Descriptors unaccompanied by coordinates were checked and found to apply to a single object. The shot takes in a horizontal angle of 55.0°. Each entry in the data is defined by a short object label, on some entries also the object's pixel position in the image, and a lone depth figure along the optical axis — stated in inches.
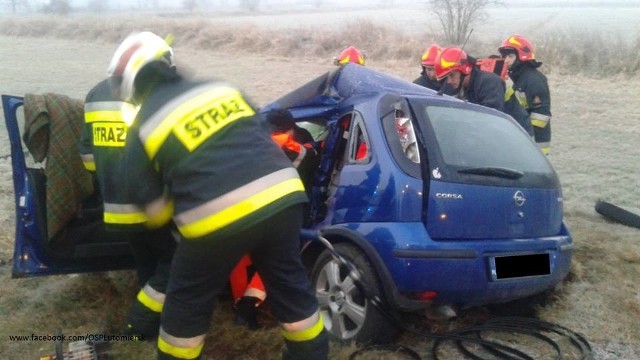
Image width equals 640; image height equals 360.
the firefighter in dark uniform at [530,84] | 245.9
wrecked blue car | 124.7
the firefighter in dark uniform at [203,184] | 91.5
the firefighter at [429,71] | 263.9
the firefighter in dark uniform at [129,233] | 123.4
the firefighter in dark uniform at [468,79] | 223.0
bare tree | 916.6
